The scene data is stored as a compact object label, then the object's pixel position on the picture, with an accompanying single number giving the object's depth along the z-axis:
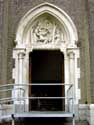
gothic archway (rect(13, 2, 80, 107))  11.34
